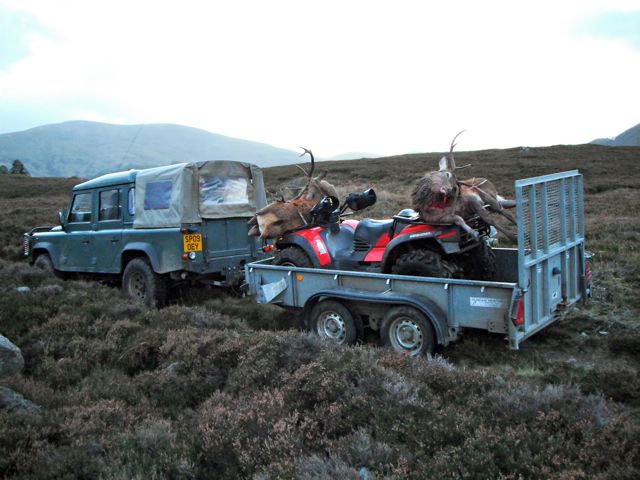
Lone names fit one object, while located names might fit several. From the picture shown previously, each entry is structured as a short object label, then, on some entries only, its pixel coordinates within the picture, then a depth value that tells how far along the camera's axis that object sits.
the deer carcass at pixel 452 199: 5.89
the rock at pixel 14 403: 4.47
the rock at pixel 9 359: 5.51
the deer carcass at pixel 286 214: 7.73
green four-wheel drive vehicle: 8.60
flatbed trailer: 5.37
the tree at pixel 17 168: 58.54
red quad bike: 6.14
